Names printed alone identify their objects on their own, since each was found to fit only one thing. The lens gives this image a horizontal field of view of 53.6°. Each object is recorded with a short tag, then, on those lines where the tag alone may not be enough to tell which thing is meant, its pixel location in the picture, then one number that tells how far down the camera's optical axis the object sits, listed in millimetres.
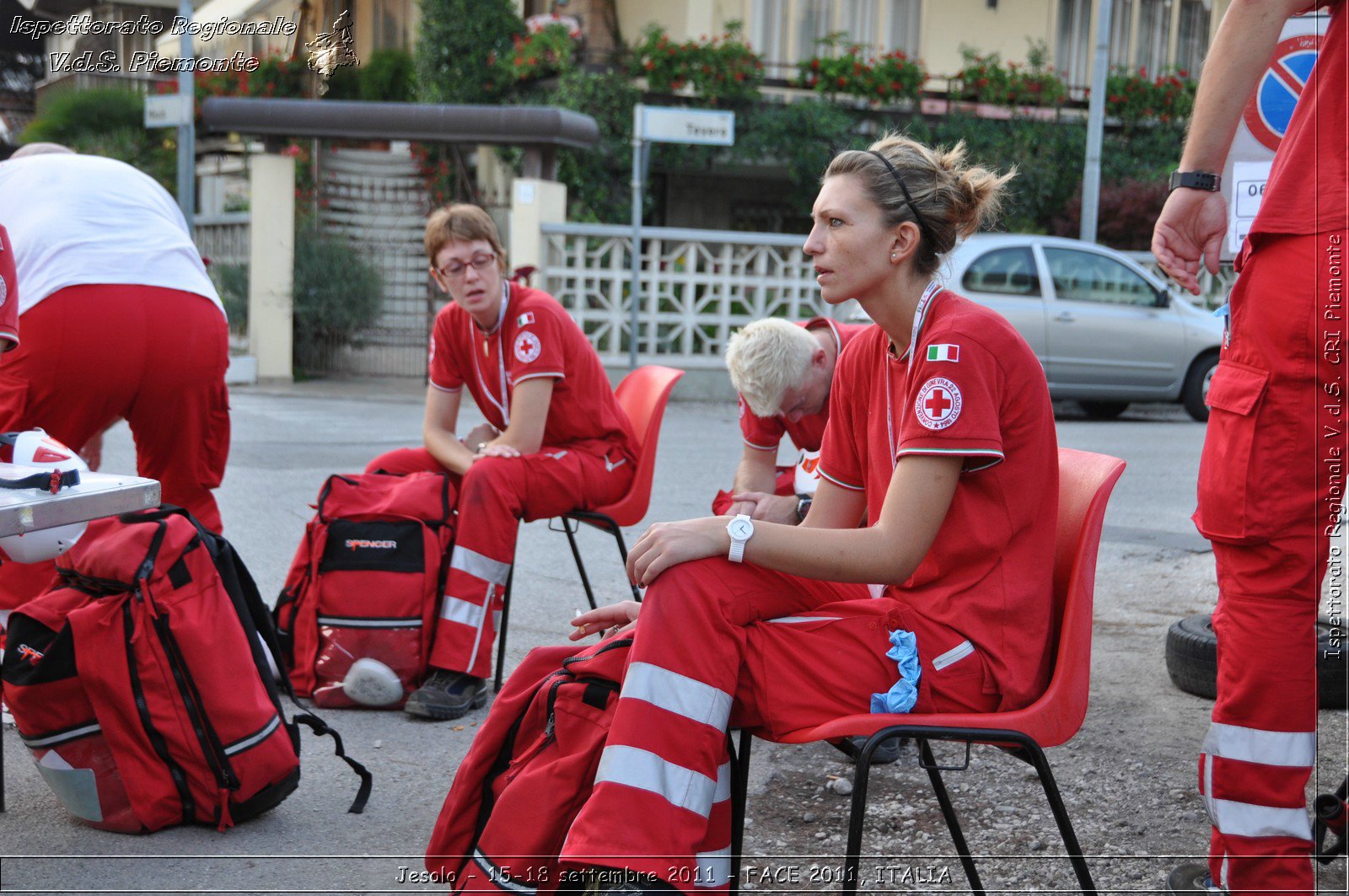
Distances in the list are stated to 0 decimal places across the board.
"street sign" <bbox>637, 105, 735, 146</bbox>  12523
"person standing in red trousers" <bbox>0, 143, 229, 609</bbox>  3775
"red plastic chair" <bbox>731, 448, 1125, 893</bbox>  2158
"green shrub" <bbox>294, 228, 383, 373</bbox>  15148
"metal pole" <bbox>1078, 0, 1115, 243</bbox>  14898
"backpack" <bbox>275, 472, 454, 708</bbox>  4113
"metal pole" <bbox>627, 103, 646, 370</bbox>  12734
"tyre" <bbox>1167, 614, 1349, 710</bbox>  3750
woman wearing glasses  4086
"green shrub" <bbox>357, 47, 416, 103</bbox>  19609
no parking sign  3479
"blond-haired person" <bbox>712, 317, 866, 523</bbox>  3912
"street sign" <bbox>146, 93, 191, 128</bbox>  10569
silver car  12375
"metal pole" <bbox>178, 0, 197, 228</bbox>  13429
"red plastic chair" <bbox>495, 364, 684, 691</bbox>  4348
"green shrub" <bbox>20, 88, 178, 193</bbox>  18312
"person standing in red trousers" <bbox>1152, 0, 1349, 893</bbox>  2205
